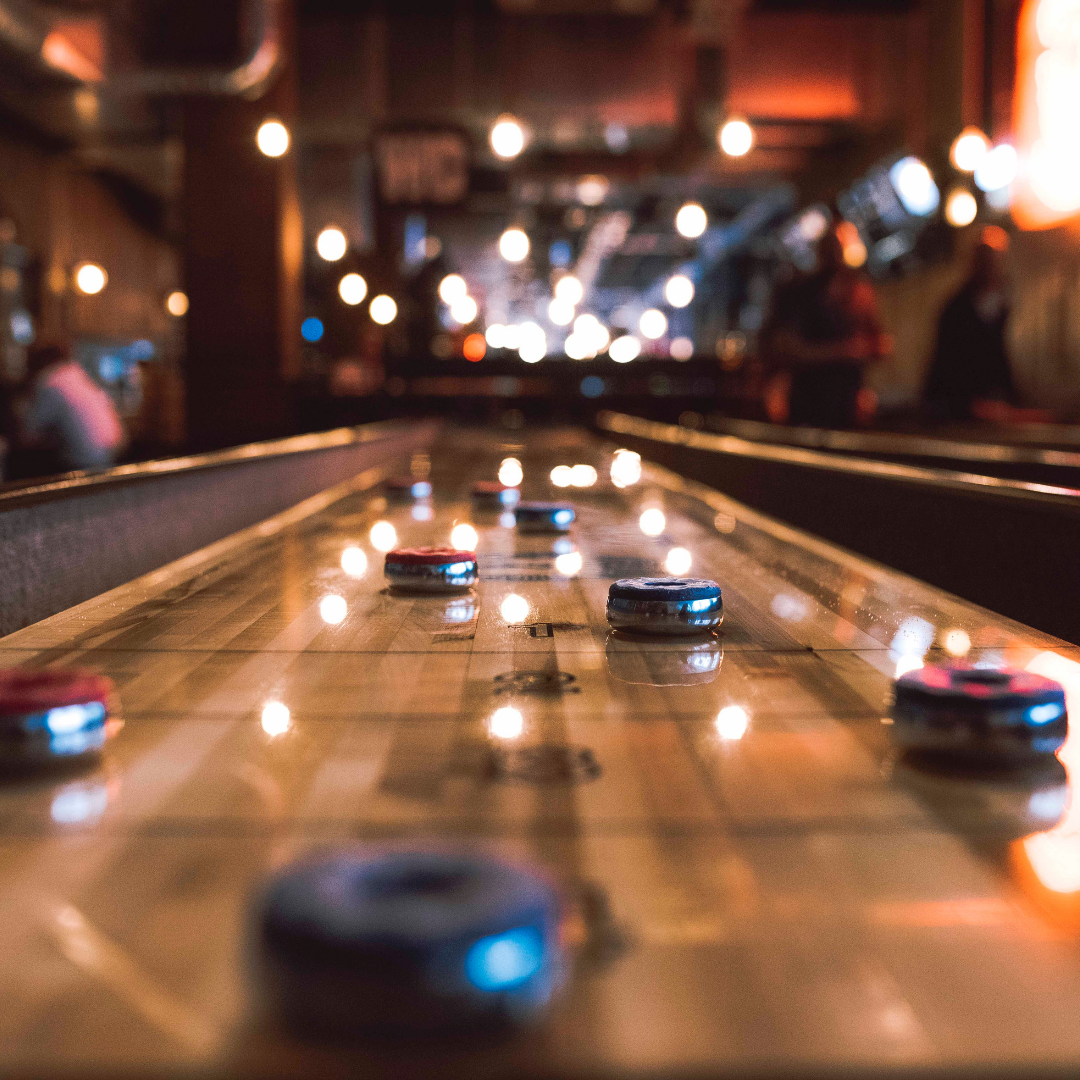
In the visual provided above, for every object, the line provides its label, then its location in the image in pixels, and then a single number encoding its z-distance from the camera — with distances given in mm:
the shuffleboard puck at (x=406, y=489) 2609
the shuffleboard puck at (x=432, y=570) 1224
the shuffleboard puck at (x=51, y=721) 617
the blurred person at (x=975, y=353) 5984
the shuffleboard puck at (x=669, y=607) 1014
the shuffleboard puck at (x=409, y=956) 335
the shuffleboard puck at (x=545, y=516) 1758
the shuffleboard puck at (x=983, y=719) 640
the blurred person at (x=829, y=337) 5844
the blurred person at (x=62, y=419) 5773
